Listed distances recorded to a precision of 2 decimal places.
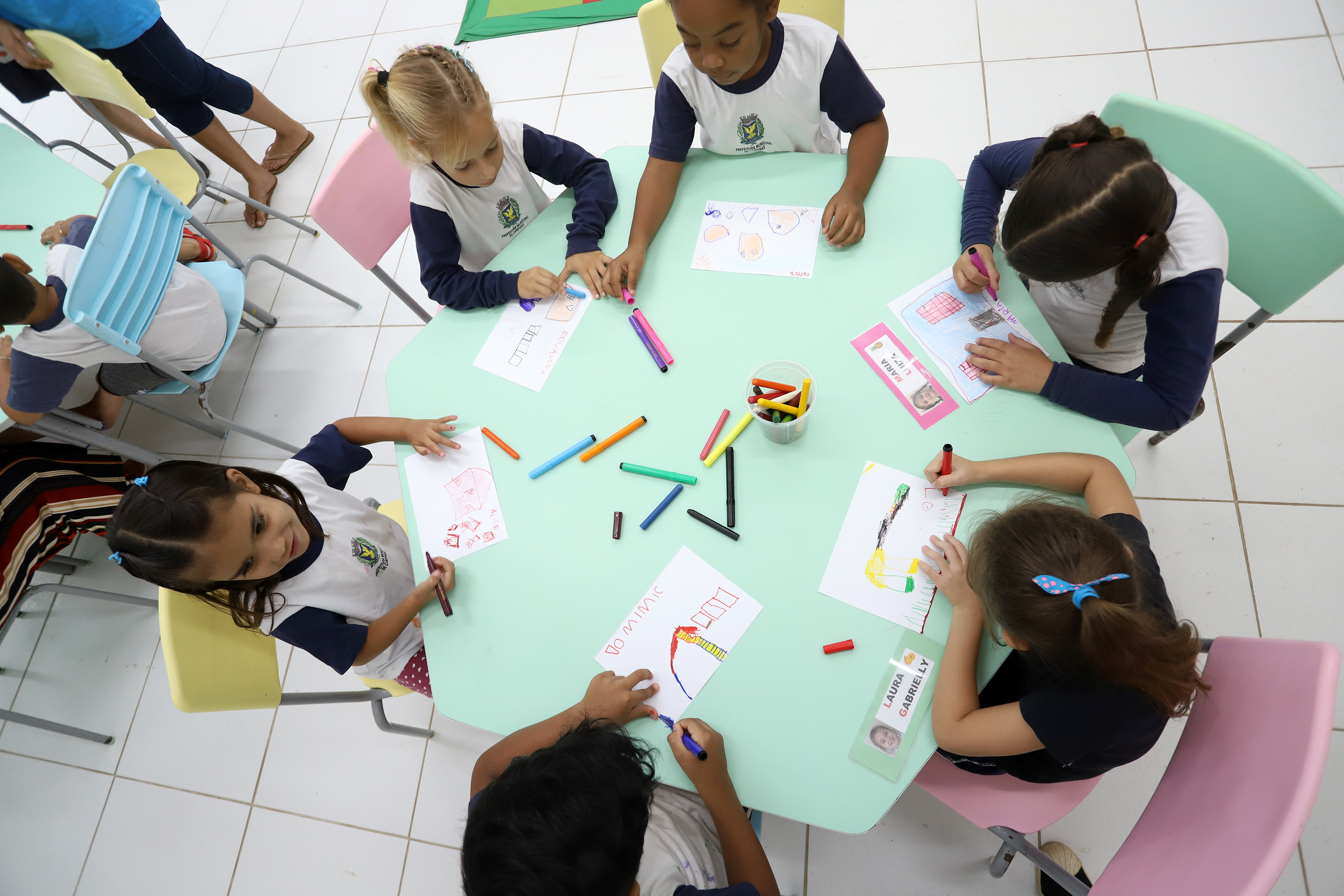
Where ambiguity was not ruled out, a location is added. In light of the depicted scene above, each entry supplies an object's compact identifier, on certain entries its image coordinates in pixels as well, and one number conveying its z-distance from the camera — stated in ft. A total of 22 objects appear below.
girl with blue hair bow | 2.76
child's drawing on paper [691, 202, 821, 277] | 4.27
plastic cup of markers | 3.66
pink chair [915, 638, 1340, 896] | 2.52
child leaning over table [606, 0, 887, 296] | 4.13
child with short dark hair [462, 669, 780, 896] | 2.81
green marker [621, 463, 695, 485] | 3.77
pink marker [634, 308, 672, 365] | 4.10
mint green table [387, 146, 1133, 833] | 3.23
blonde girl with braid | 4.33
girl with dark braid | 3.40
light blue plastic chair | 4.92
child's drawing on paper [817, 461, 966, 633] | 3.33
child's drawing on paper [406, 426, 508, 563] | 3.94
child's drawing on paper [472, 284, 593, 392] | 4.34
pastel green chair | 3.68
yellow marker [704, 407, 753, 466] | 3.80
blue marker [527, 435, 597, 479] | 3.97
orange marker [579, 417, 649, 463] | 3.94
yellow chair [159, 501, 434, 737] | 3.71
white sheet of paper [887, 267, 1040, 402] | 3.76
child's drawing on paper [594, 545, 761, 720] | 3.38
